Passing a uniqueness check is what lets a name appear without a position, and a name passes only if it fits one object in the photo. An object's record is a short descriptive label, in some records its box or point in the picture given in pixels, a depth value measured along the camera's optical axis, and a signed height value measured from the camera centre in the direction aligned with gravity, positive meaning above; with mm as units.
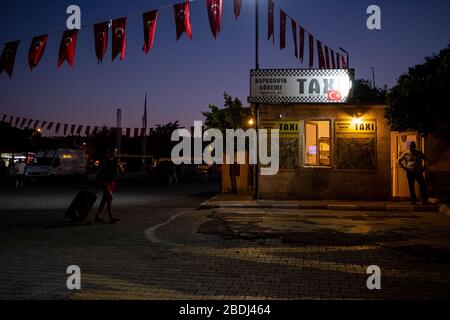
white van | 31984 +160
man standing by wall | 14477 -57
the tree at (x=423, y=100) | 13539 +1979
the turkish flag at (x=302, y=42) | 16391 +4314
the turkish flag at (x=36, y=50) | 12664 +3165
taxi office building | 16719 +1090
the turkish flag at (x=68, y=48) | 12531 +3177
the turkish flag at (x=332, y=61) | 18219 +4065
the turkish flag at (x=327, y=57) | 17809 +4114
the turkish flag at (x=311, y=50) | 16797 +4140
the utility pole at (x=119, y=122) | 43100 +4108
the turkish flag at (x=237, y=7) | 13328 +4532
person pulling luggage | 11789 -252
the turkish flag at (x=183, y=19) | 12578 +3955
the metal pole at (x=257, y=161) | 17030 +150
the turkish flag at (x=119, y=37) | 12555 +3478
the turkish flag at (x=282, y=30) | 15605 +4519
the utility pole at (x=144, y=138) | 46750 +2664
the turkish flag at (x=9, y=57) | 12712 +2987
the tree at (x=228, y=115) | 23422 +2559
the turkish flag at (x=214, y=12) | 12656 +4161
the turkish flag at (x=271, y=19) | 15258 +4787
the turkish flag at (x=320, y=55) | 17306 +4097
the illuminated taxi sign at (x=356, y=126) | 16781 +1413
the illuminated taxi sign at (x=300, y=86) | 16641 +2867
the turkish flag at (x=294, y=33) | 15992 +4525
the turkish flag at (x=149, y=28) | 12531 +3742
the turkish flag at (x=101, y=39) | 12477 +3415
